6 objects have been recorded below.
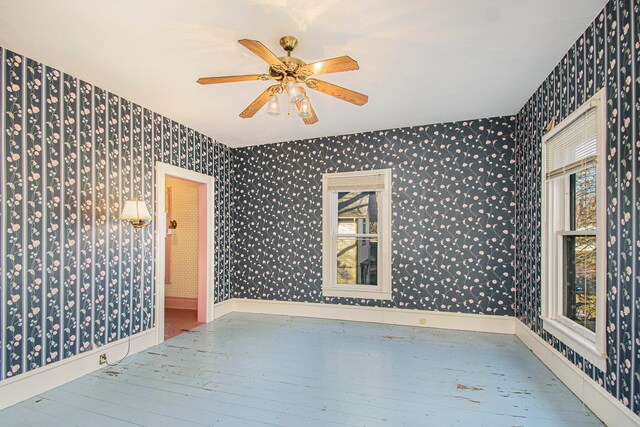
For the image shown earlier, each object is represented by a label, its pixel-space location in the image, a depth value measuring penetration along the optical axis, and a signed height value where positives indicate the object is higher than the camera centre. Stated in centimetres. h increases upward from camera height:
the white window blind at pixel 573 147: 232 +58
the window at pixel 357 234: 461 -21
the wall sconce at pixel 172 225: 570 -9
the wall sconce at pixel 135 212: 321 +7
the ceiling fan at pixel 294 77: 211 +99
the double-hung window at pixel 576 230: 218 -8
